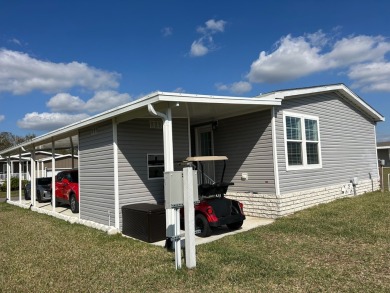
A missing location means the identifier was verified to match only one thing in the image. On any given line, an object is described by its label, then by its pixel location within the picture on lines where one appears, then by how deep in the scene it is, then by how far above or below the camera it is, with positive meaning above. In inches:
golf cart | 295.1 -39.2
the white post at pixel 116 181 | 339.0 -12.1
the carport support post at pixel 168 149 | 269.4 +13.5
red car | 483.5 -26.4
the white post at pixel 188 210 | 215.9 -27.0
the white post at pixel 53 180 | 477.3 -12.6
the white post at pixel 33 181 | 574.6 -15.6
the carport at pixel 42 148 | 499.2 +40.4
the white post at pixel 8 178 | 715.4 -11.6
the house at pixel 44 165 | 1123.7 +20.9
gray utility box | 215.3 -14.0
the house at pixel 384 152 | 1688.5 +35.7
